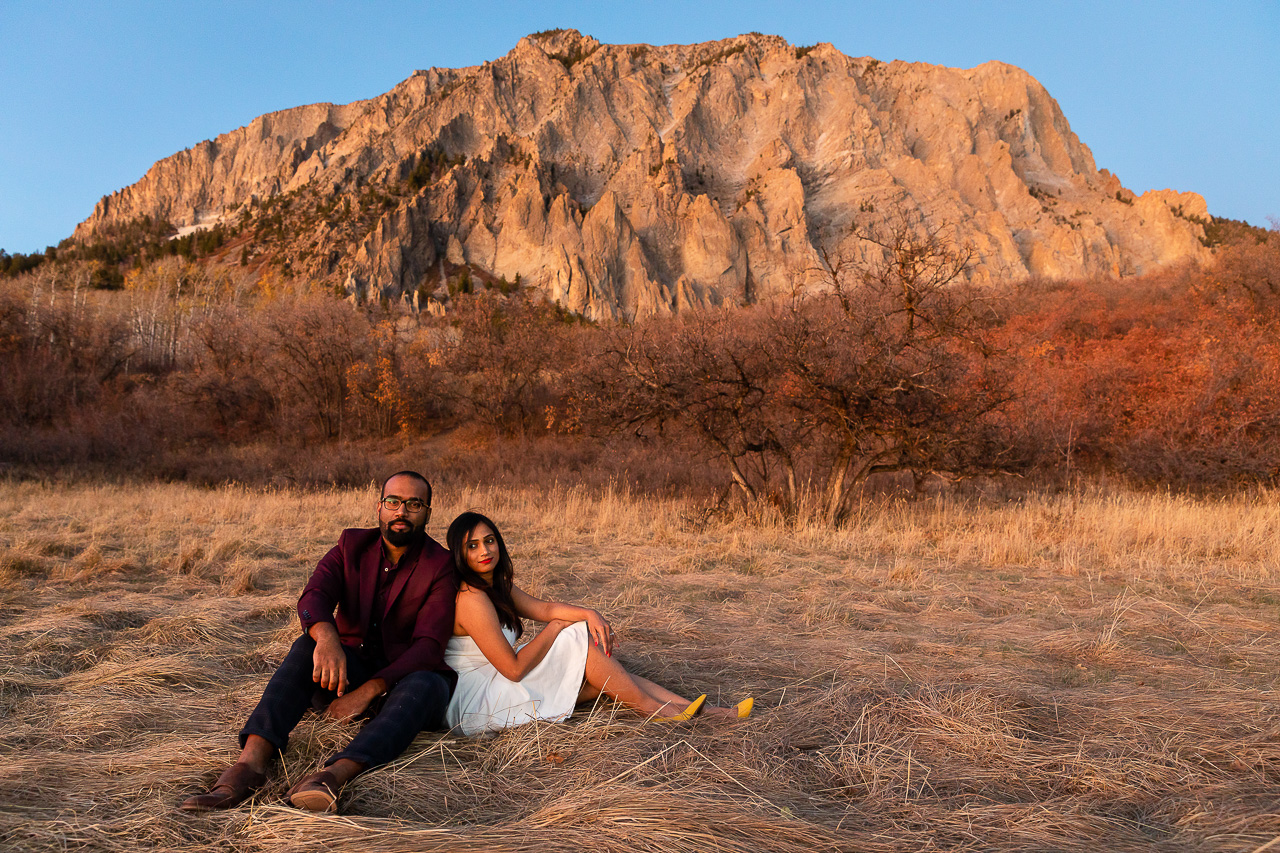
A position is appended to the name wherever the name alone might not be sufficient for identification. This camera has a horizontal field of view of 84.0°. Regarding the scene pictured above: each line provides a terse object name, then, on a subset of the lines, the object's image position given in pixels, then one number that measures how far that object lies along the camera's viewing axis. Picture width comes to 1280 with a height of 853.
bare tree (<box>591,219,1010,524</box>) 9.74
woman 3.12
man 2.56
